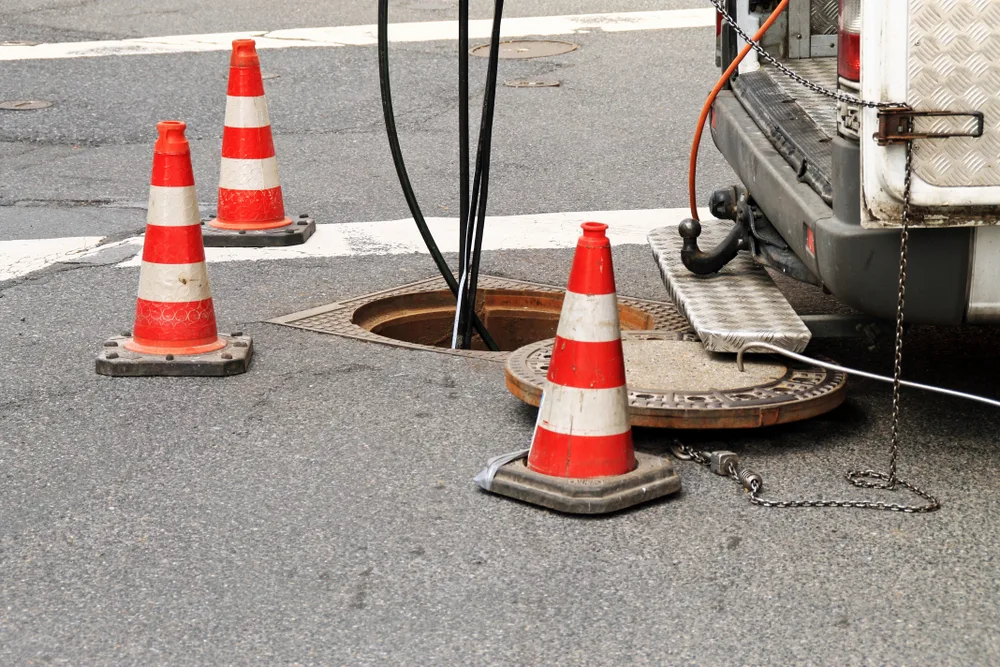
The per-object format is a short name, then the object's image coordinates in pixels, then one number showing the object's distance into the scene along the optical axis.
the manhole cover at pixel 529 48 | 19.14
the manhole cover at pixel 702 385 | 6.74
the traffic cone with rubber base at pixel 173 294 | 8.10
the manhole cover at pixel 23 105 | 16.54
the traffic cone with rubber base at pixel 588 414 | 6.17
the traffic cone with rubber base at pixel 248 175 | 11.09
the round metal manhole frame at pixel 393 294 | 8.69
